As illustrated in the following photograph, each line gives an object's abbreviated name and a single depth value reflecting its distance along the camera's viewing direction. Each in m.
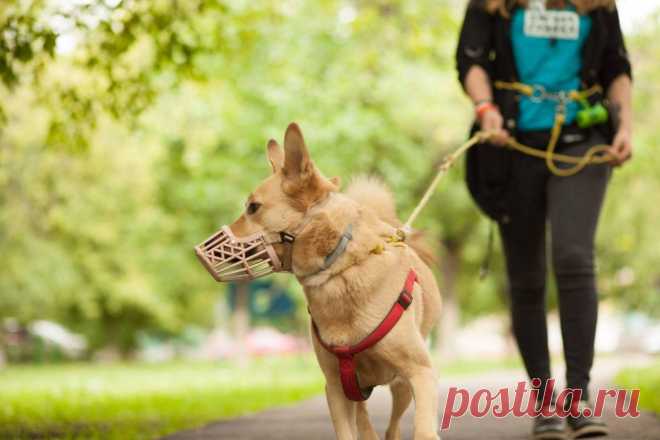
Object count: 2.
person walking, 10.69
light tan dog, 8.21
